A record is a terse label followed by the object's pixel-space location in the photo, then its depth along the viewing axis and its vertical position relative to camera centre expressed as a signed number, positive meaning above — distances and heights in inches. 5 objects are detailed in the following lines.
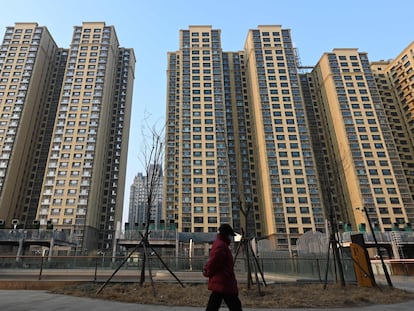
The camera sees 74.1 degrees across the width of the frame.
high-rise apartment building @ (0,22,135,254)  2561.5 +1306.4
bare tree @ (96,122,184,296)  508.3 +161.9
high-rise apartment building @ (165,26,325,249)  2532.0 +1138.3
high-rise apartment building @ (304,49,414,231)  2517.1 +1071.3
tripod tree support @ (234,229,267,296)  381.1 +8.5
